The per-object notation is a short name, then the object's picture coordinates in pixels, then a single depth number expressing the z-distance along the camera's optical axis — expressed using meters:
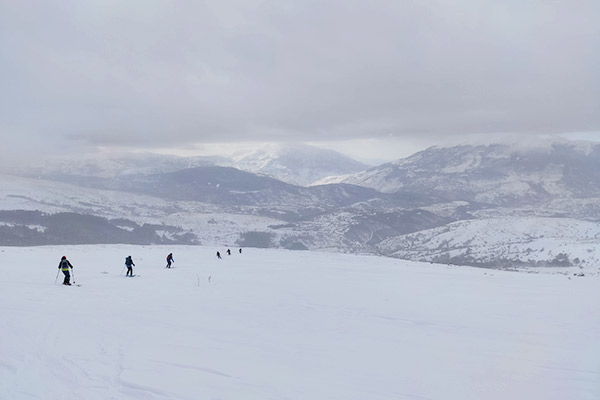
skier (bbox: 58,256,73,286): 25.66
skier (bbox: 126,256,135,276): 31.66
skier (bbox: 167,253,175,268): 39.86
